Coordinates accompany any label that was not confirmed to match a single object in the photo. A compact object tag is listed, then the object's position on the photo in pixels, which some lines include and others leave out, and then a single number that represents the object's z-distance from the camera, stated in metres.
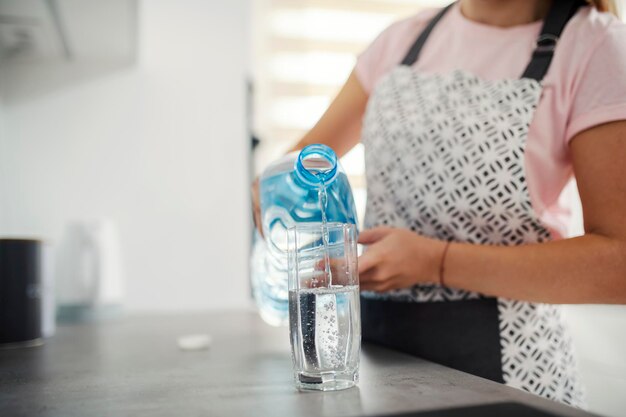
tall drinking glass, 0.61
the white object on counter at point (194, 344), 0.98
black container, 1.10
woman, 0.78
